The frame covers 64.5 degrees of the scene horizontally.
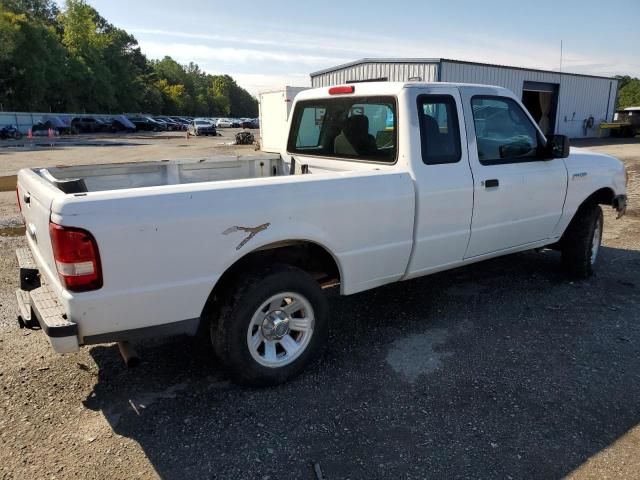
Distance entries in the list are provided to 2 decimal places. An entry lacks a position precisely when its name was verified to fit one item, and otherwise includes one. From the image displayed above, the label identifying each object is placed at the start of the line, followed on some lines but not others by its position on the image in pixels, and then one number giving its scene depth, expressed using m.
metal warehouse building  21.67
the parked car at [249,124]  65.94
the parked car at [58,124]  44.18
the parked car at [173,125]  59.63
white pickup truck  2.70
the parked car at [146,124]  55.81
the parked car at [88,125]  46.72
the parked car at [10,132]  37.34
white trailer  16.50
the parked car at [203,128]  45.34
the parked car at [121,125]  50.42
